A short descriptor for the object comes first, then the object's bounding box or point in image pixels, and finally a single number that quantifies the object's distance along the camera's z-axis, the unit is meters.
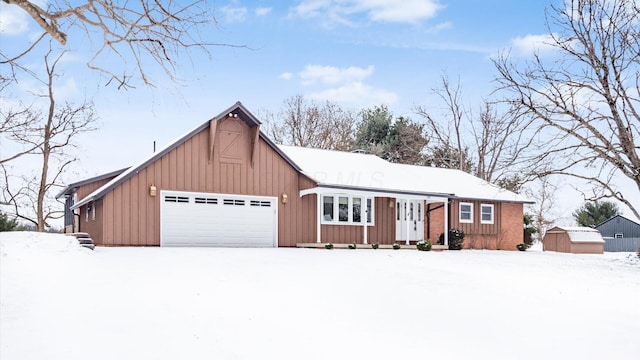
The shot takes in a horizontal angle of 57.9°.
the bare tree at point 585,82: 19.97
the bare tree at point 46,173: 28.00
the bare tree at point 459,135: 39.81
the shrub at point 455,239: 25.30
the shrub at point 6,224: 22.78
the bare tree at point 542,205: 43.28
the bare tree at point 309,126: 39.88
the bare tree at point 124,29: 8.06
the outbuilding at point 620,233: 36.03
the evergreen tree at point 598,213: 43.12
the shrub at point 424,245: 23.06
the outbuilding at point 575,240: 29.94
